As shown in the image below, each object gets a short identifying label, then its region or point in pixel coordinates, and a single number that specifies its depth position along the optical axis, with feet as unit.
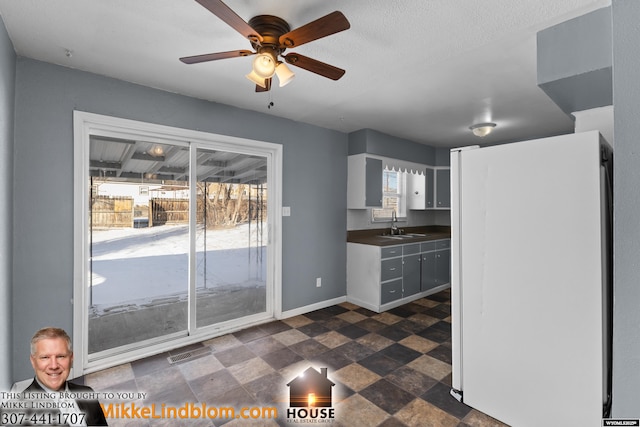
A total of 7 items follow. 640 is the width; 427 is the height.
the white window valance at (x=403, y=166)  15.71
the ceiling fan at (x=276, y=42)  5.04
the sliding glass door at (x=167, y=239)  9.07
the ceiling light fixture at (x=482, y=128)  13.10
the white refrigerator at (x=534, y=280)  5.60
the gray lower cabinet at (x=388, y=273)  13.75
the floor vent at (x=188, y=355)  9.31
